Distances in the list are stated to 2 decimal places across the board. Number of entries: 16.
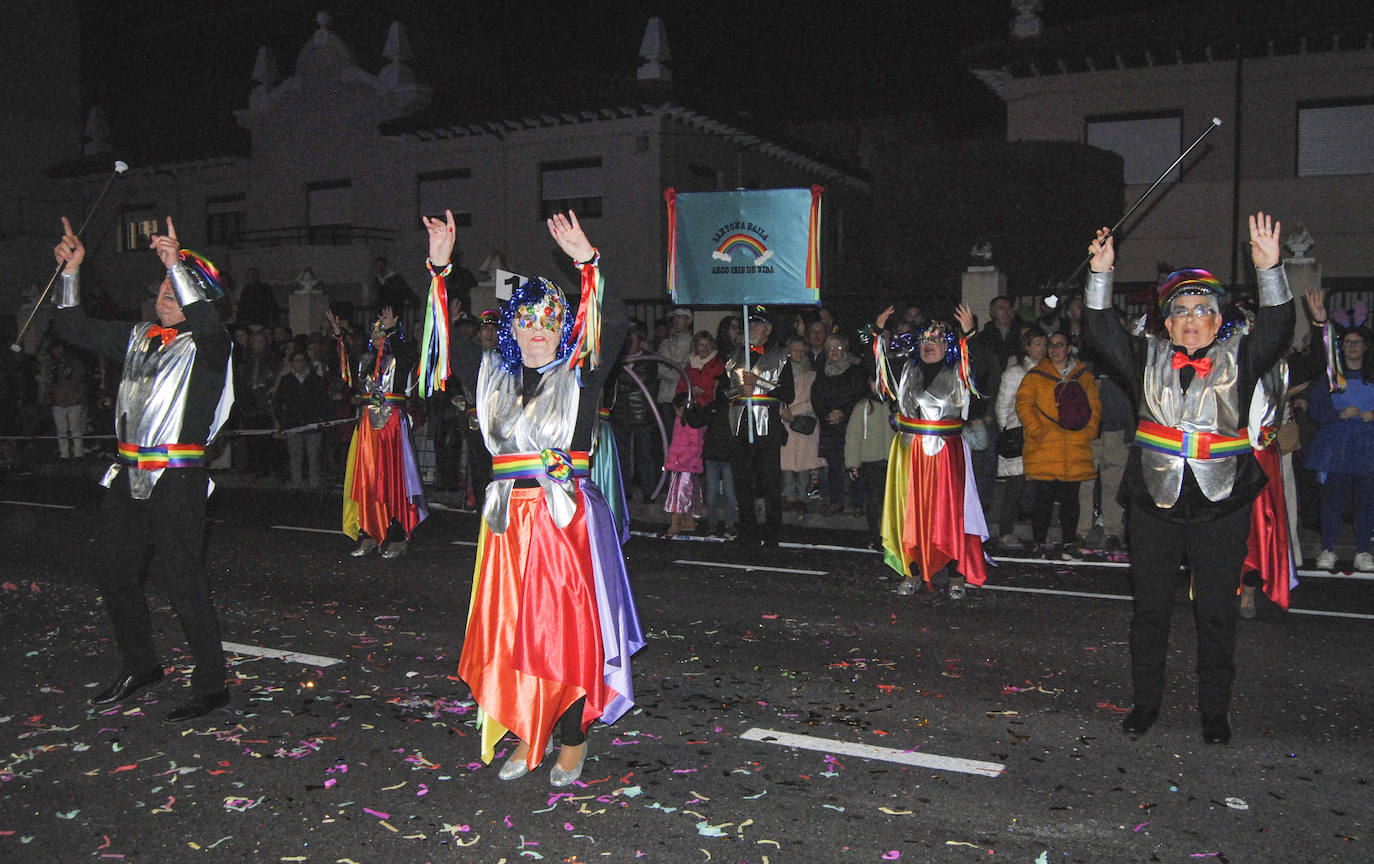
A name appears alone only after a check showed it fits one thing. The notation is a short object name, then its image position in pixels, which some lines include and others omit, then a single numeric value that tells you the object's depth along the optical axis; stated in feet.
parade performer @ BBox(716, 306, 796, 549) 35.55
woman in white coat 36.04
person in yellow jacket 34.17
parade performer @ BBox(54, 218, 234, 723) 18.89
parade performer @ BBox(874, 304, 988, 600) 28.02
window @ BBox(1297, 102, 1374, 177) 69.46
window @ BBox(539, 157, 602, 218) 84.48
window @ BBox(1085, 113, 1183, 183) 73.56
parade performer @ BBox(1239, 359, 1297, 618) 24.52
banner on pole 37.01
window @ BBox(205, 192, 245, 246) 104.22
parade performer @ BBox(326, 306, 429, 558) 33.50
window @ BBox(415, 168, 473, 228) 90.17
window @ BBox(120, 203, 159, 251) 110.22
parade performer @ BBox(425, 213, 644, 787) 15.84
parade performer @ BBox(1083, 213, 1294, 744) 17.53
